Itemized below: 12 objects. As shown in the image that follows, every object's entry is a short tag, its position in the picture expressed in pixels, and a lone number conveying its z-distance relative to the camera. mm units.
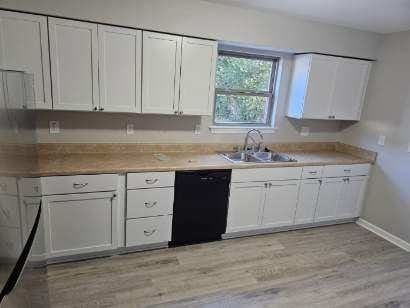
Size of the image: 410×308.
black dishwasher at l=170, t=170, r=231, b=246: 2662
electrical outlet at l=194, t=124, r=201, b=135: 3170
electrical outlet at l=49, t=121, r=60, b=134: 2627
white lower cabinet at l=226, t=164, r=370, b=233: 2920
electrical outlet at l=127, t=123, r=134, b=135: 2898
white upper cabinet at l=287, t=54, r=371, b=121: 3219
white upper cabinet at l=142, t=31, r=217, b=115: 2544
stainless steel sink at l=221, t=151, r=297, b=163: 3131
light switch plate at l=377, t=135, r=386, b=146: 3330
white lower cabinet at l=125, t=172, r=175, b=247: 2500
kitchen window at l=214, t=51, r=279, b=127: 3268
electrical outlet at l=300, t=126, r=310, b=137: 3717
